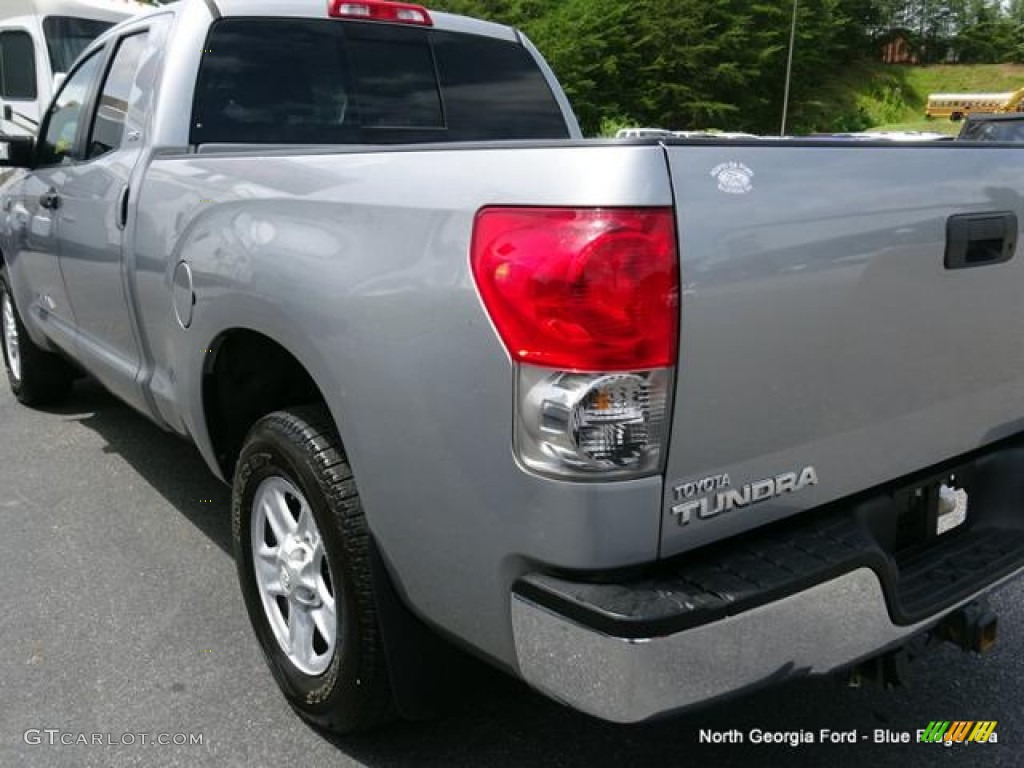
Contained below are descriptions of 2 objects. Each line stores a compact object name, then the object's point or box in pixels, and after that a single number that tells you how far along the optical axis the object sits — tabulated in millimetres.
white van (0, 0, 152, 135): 12586
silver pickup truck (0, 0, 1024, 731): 1642
